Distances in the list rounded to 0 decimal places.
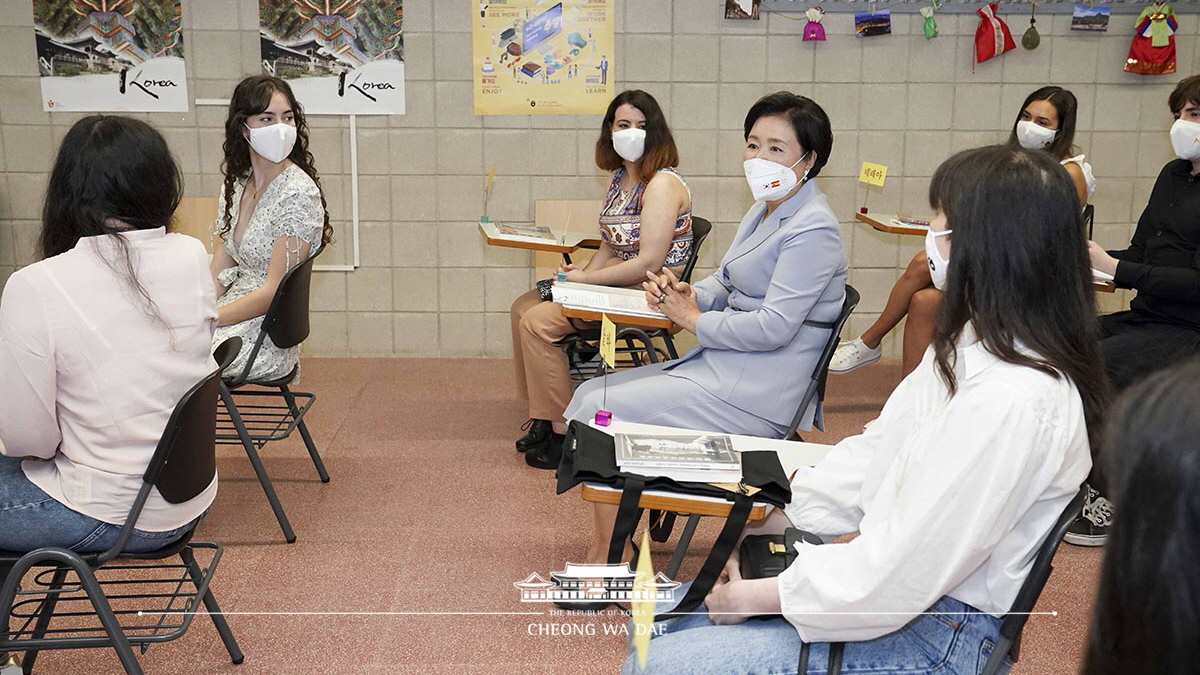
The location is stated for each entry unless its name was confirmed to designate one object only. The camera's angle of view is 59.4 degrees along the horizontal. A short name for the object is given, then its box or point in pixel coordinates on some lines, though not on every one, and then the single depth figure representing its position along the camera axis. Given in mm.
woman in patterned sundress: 3162
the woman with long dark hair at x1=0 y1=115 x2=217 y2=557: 1798
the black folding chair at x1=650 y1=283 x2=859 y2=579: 2611
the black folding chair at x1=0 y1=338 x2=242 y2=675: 1824
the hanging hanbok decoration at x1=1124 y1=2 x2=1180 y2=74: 4637
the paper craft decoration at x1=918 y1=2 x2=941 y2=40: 4680
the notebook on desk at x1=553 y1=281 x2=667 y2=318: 2928
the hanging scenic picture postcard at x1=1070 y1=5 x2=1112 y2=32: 4699
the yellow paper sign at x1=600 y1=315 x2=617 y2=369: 2178
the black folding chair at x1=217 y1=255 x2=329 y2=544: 2957
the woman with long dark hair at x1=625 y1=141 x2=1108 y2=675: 1347
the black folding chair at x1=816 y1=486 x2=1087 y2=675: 1396
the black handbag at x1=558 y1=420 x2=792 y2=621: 1603
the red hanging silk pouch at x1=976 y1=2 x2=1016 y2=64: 4660
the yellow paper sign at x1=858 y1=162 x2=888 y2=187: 4449
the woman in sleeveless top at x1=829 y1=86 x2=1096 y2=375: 4004
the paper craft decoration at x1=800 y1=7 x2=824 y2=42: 4664
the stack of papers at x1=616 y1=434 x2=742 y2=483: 1771
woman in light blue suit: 2584
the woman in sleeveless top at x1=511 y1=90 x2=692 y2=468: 3596
